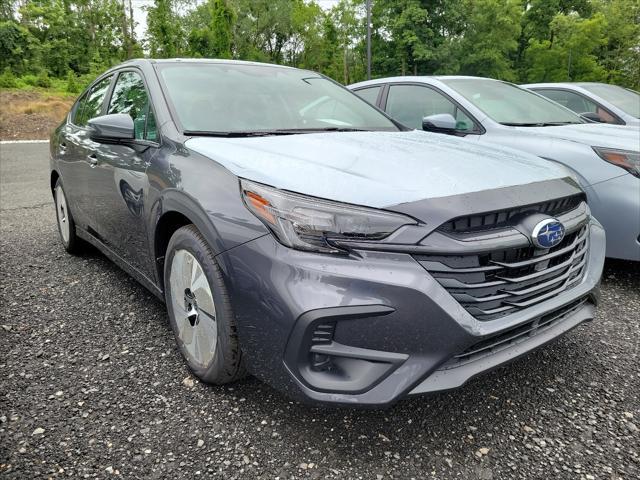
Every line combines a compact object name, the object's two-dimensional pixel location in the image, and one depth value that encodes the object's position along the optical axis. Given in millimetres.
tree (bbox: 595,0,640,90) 28703
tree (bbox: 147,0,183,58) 32375
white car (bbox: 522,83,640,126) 6348
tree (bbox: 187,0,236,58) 32156
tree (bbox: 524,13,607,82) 30078
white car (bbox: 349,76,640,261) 3223
